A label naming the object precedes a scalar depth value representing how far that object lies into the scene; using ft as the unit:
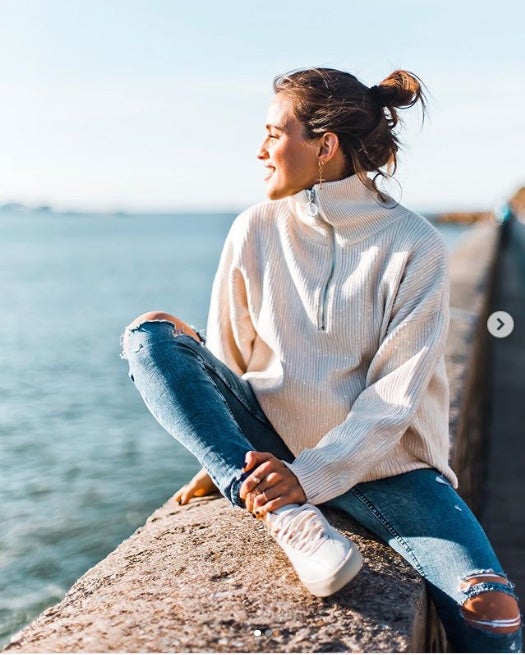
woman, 8.50
